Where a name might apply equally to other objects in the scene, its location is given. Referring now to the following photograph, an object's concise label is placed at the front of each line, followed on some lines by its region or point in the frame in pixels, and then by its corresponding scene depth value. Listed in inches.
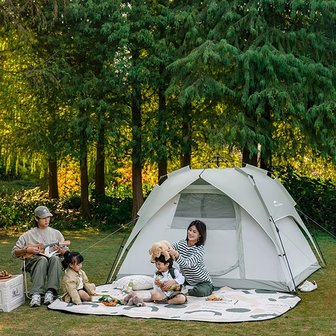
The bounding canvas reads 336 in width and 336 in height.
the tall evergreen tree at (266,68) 483.2
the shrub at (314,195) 546.2
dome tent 308.7
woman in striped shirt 288.5
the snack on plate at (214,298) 280.9
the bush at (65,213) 587.5
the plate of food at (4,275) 275.1
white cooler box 267.9
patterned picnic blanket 254.4
